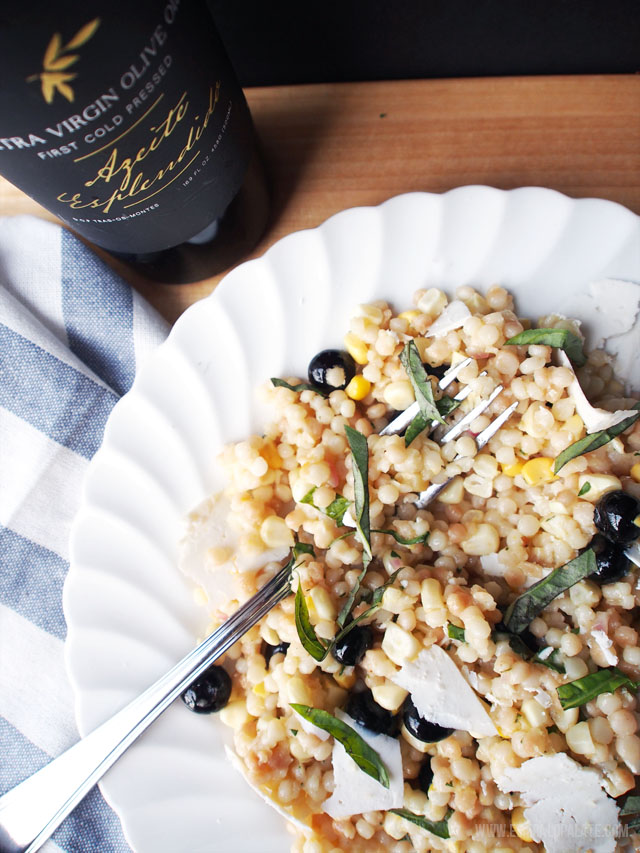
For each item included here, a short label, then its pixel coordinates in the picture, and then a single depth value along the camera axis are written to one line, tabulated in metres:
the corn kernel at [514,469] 0.27
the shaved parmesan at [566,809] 0.25
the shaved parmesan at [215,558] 0.27
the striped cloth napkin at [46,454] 0.31
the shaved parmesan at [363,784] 0.25
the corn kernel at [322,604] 0.26
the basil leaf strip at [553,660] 0.25
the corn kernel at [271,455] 0.28
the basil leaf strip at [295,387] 0.28
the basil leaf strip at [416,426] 0.27
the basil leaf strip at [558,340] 0.26
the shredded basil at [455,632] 0.25
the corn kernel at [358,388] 0.28
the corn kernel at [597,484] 0.25
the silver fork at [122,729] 0.26
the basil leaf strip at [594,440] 0.25
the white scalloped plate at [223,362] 0.27
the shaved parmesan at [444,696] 0.25
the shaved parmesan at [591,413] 0.25
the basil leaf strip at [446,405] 0.27
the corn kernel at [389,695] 0.25
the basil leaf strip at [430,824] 0.25
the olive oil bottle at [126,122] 0.19
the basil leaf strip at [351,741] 0.25
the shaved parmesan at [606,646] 0.25
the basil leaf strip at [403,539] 0.27
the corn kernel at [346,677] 0.26
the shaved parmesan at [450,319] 0.27
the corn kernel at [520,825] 0.25
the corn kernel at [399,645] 0.25
